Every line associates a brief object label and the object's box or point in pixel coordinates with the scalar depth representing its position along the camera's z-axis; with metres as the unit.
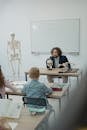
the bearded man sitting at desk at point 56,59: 4.14
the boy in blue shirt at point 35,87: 2.38
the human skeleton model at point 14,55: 5.13
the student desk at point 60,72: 3.68
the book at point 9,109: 1.33
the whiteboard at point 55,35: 4.90
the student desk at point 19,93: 2.48
